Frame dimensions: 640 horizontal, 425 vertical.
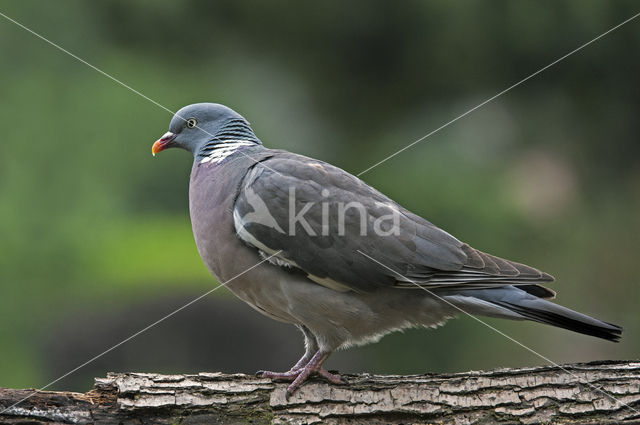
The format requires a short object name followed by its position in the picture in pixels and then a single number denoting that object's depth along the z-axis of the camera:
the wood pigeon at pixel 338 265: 7.54
